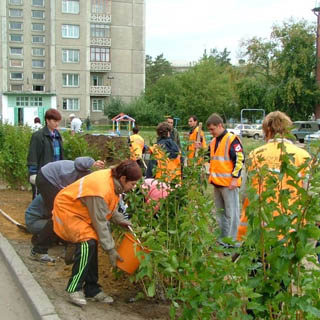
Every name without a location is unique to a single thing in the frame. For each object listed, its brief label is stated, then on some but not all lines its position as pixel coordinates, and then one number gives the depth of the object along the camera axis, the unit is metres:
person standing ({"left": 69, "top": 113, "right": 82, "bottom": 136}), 14.08
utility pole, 47.92
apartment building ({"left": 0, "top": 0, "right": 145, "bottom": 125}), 62.03
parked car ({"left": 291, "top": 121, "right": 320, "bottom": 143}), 40.47
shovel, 7.16
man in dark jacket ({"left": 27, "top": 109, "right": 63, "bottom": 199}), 6.51
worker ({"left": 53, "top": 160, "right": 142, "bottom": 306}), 4.05
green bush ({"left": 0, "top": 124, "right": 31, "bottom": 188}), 10.55
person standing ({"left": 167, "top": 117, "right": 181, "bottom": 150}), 7.97
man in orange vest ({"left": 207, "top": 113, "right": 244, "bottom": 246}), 6.15
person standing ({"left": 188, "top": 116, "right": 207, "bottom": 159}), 8.61
